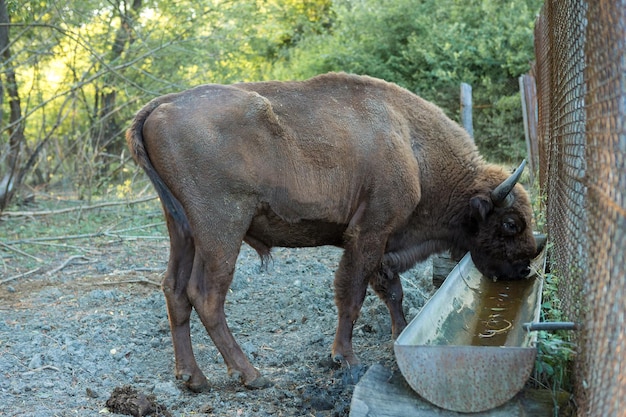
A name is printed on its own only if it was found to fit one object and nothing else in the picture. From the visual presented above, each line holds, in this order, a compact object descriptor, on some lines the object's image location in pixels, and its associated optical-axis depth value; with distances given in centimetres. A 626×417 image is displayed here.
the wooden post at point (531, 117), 1116
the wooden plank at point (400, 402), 336
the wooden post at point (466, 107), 1066
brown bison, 512
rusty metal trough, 334
